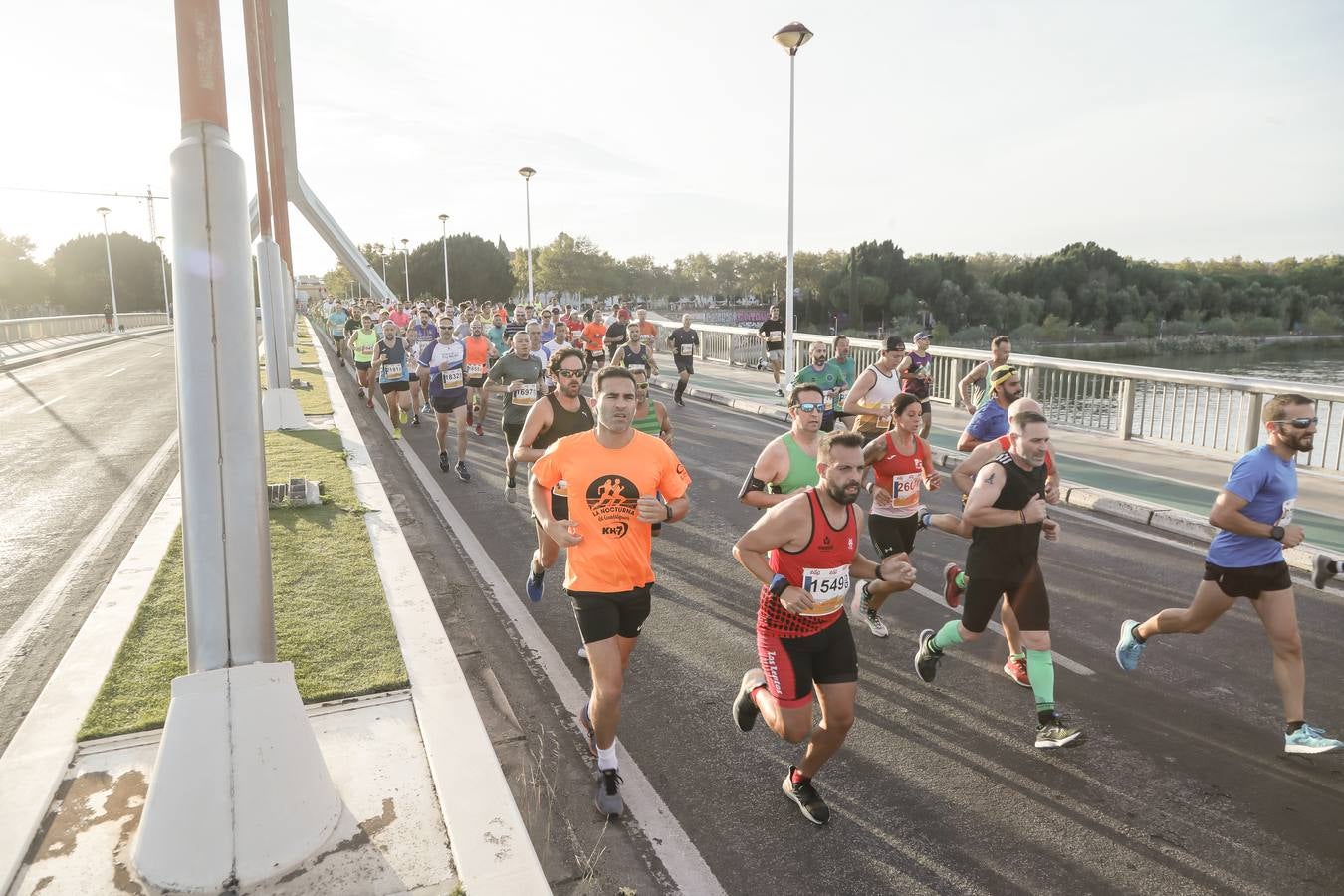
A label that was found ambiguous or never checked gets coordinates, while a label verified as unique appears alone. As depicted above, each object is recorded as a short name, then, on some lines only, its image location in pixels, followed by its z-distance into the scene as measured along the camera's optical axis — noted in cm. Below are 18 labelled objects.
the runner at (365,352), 1834
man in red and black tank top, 395
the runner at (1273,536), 465
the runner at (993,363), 1034
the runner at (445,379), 1233
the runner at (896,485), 619
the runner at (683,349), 1925
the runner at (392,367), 1409
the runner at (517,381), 952
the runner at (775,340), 2062
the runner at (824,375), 1017
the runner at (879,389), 888
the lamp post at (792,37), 1775
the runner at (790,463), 558
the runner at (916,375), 1107
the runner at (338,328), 3341
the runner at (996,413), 680
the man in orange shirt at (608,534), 414
